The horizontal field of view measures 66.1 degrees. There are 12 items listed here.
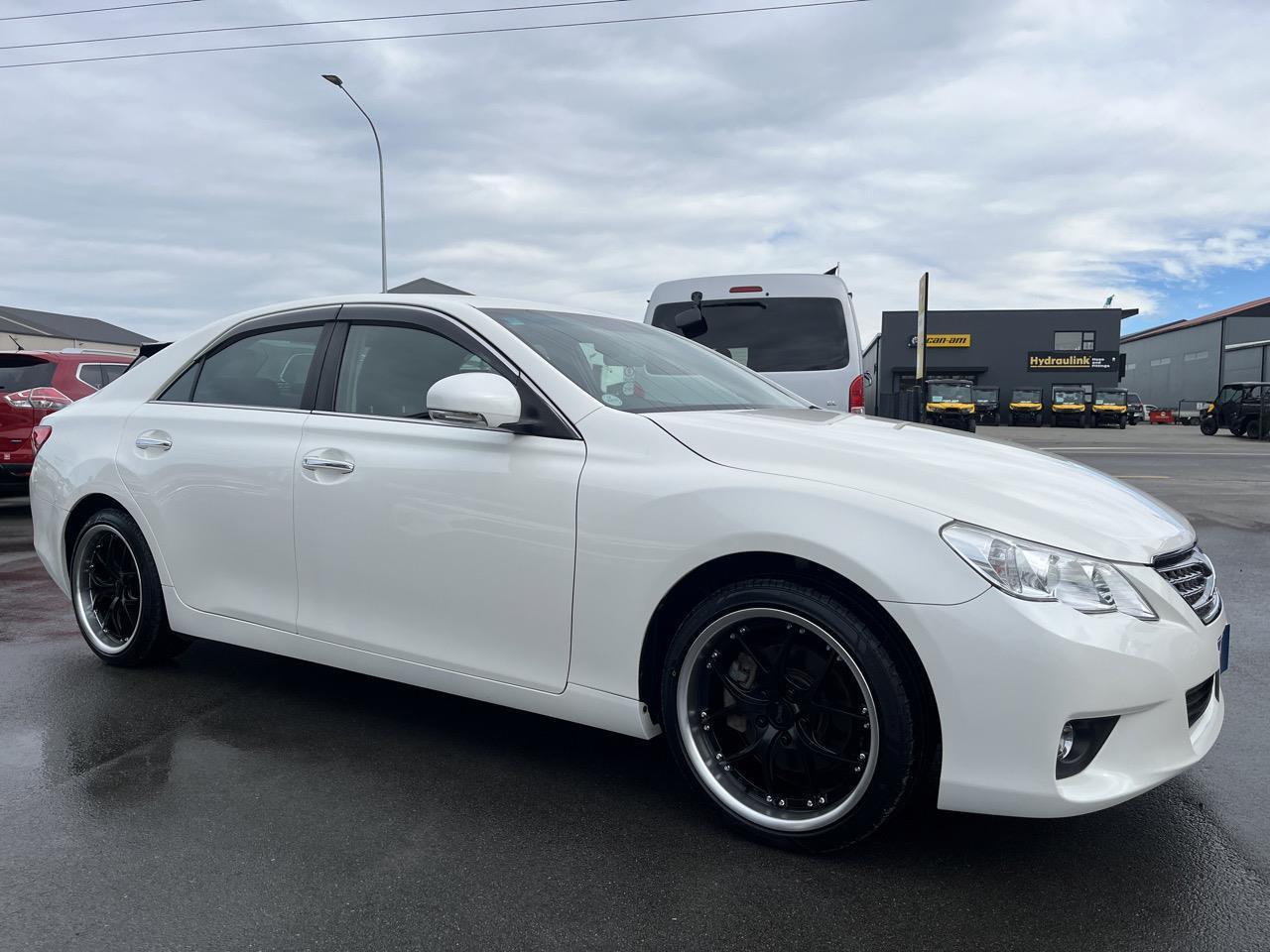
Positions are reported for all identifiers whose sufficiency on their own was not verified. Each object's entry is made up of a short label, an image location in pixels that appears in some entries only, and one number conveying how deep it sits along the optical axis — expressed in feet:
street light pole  73.67
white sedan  7.50
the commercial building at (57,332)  239.60
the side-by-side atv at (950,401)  125.49
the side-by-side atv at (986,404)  148.25
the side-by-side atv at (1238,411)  108.47
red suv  29.50
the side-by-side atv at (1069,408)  146.61
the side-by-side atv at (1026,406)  153.48
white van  26.96
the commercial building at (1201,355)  209.05
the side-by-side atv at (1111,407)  143.13
